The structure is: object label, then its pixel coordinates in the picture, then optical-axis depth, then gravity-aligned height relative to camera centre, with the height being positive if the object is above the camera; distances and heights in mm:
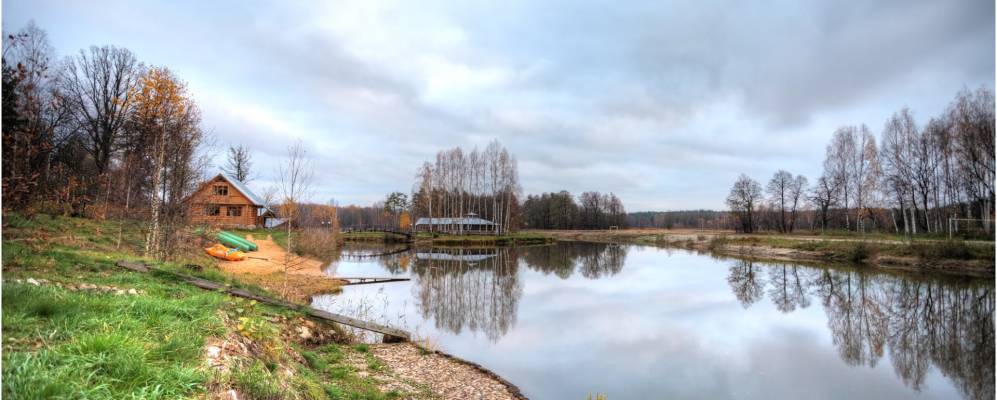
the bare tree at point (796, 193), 57250 +4478
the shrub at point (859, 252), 30000 -1822
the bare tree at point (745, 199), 62250 +4015
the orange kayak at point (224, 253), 22766 -1463
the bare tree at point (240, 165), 49381 +6977
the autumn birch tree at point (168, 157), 15766 +2595
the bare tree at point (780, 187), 58906 +5401
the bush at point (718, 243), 46938 -1813
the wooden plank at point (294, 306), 10023 -1956
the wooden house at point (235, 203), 42188 +2265
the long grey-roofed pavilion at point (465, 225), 64312 +159
